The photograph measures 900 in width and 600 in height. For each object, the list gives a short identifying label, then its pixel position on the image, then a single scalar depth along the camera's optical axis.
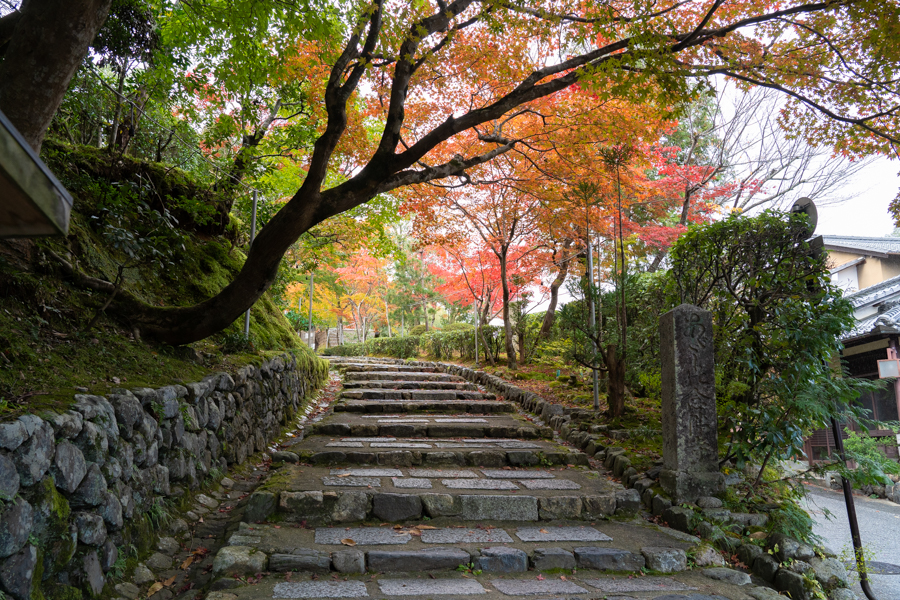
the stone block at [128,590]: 2.89
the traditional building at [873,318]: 8.53
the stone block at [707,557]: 4.06
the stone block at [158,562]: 3.27
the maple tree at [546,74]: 4.73
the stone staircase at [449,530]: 3.50
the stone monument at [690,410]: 4.73
